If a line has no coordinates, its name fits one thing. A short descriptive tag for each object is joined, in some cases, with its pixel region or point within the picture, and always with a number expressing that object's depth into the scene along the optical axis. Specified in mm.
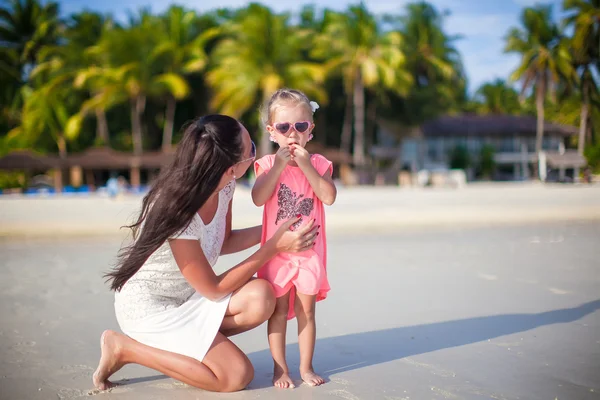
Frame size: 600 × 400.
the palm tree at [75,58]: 32312
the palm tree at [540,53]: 37750
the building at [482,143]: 41219
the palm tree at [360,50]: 30562
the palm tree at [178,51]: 30406
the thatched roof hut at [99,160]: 27594
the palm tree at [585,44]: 37125
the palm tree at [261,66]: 28047
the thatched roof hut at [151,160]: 28020
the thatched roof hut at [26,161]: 26062
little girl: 2572
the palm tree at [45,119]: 29656
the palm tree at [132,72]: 29250
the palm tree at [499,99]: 59938
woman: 2354
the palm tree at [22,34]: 36062
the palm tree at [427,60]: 36406
